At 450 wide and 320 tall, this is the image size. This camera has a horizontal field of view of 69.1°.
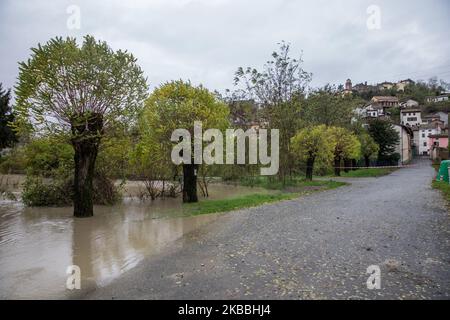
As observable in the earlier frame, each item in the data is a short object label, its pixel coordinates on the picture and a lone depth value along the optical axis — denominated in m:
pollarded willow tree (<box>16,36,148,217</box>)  11.55
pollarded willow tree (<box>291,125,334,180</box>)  27.09
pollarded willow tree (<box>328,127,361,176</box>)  33.81
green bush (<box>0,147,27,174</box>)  24.49
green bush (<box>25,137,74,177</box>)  16.83
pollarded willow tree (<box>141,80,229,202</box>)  15.52
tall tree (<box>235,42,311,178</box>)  25.78
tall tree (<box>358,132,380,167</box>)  41.72
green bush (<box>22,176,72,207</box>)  16.36
